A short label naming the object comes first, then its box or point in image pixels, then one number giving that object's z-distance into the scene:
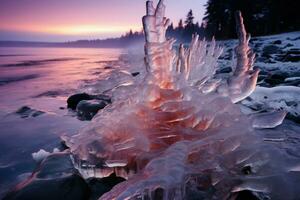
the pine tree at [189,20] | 62.16
